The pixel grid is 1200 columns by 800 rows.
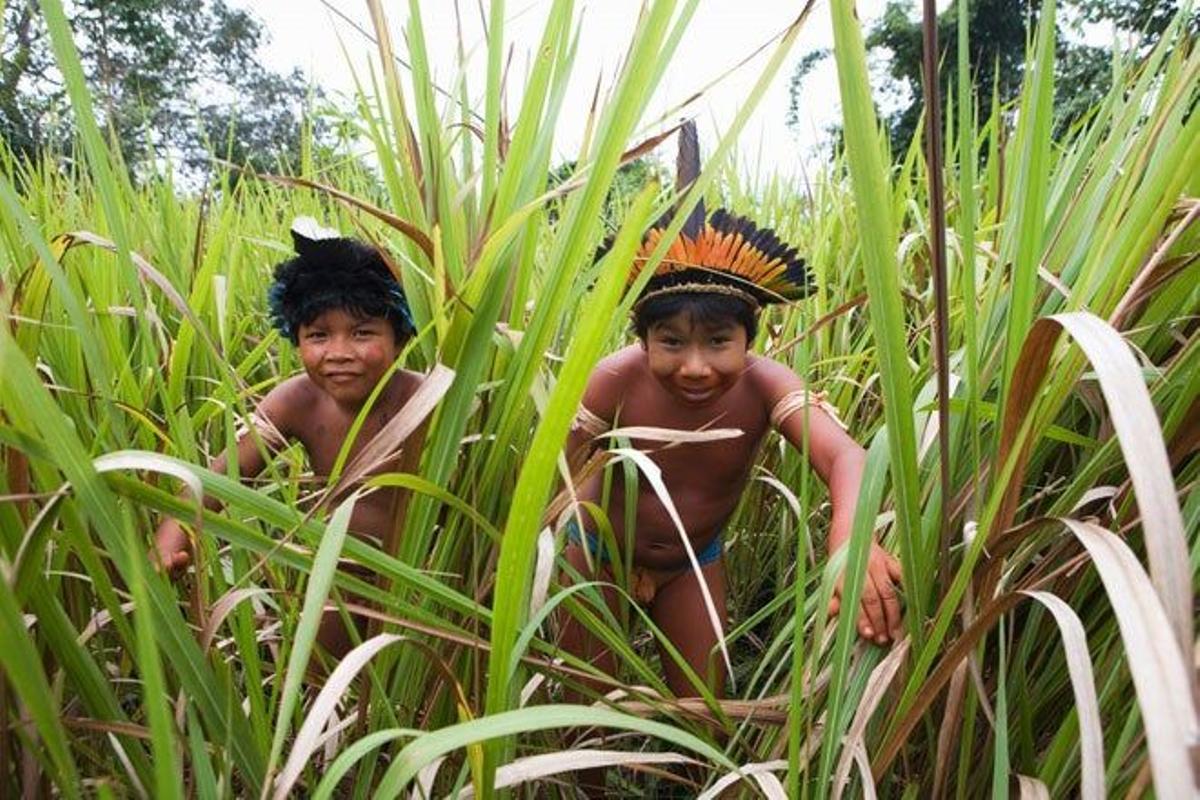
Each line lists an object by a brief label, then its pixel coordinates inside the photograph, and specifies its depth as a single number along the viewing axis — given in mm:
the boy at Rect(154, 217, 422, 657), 805
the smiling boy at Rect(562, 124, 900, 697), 760
